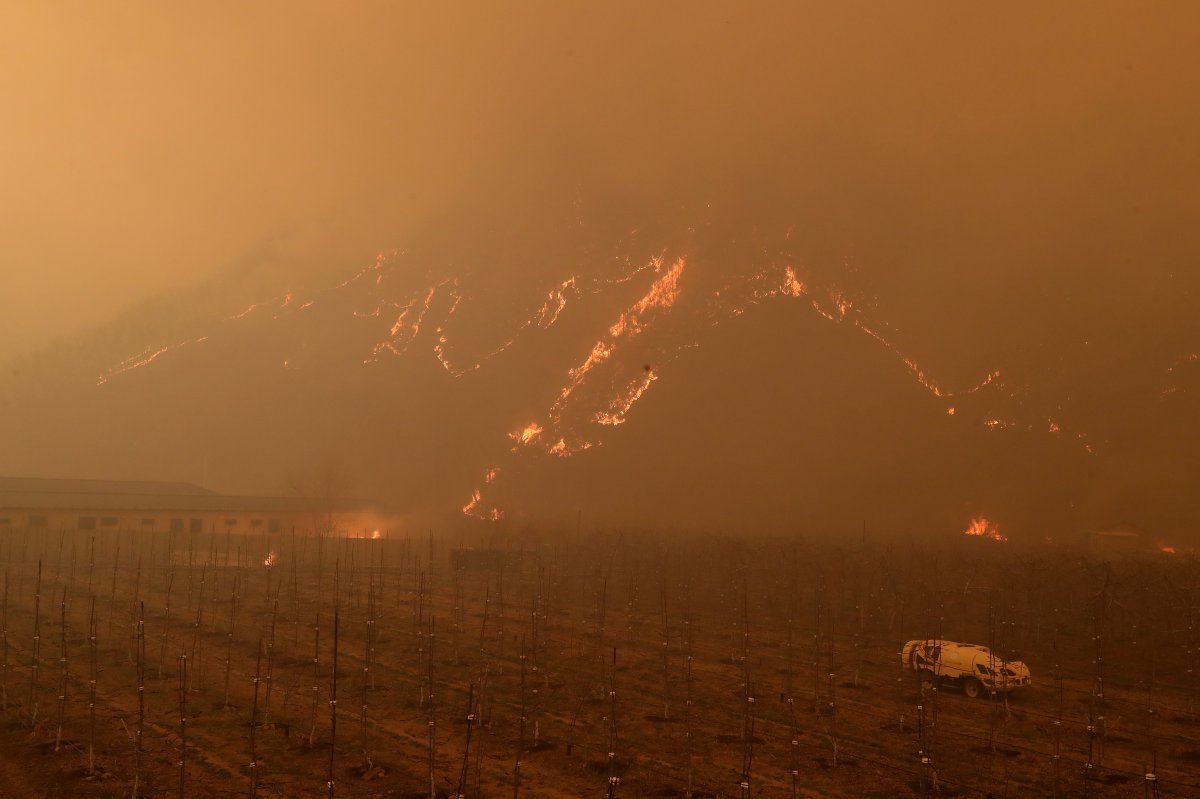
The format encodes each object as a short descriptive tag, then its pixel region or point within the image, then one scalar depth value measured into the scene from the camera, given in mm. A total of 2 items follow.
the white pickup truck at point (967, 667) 20641
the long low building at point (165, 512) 53531
